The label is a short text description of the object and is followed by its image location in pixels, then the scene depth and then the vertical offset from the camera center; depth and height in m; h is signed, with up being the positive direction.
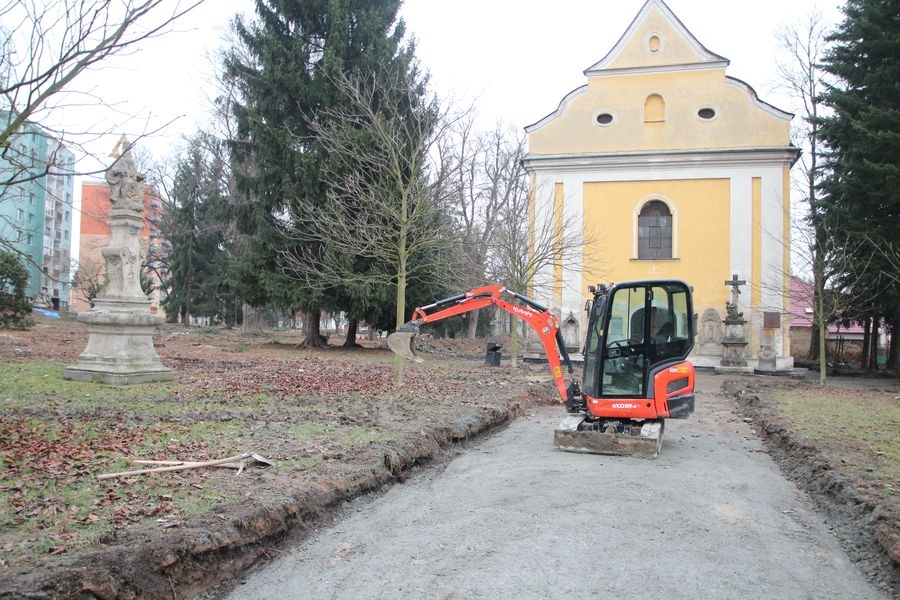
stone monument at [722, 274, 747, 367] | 26.30 +0.04
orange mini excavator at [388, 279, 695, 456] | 9.82 -0.42
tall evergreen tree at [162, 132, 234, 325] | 43.97 +5.66
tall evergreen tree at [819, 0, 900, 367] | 21.80 +7.02
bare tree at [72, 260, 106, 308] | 40.20 +3.84
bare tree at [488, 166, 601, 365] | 24.12 +3.38
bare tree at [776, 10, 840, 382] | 20.97 +4.19
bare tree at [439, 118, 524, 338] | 20.16 +5.62
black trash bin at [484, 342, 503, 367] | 23.73 -0.80
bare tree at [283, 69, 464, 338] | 16.59 +3.76
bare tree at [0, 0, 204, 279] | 4.10 +1.42
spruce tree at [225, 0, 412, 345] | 26.55 +9.11
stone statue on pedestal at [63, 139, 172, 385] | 12.79 +0.21
